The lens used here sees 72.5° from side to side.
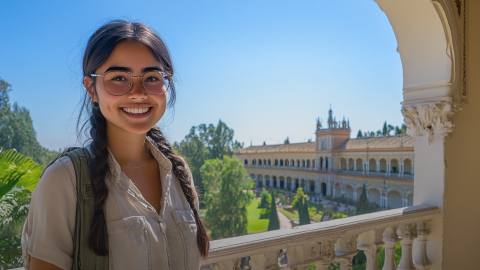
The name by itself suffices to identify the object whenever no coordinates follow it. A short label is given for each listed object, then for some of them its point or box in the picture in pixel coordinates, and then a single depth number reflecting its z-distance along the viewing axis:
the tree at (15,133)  19.22
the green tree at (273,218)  24.88
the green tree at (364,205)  28.10
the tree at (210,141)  37.94
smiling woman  0.62
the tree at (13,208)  3.96
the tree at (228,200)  28.67
